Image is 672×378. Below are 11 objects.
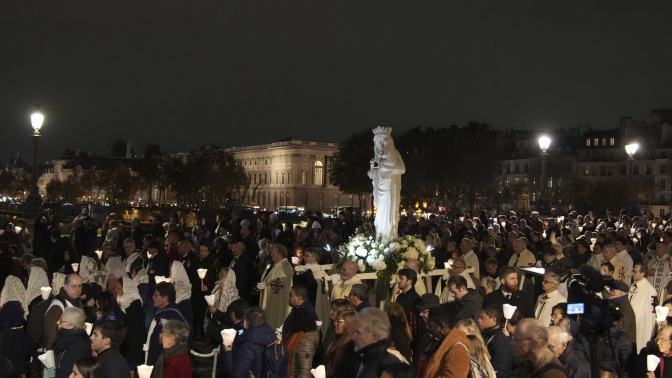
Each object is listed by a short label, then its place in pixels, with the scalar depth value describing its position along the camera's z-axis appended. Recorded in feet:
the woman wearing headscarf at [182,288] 32.63
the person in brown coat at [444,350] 19.56
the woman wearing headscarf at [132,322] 28.71
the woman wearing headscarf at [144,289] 35.60
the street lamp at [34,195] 85.05
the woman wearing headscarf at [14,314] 29.53
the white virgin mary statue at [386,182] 46.80
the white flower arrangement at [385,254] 42.01
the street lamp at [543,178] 80.18
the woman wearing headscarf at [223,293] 32.53
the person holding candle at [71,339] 23.40
